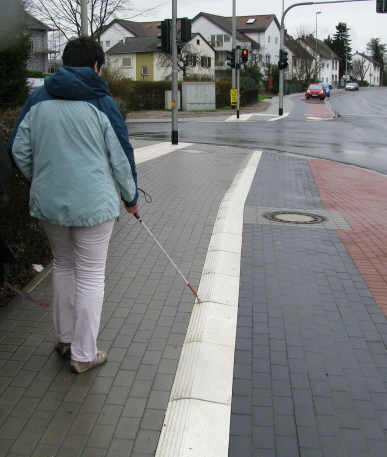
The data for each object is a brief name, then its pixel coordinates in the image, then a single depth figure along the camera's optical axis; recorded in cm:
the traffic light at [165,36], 1662
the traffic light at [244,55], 3301
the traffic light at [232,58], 3341
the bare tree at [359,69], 14262
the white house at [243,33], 8938
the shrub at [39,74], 3362
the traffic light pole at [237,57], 3341
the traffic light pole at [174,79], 1645
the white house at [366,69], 14325
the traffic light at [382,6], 2692
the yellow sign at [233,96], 3806
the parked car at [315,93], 5806
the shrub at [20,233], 480
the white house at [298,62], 9462
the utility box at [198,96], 4031
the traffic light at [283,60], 3584
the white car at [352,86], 9175
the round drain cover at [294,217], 800
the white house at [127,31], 8706
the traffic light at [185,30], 1661
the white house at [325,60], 10980
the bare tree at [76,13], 3212
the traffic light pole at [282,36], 3339
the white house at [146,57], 7650
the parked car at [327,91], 6450
